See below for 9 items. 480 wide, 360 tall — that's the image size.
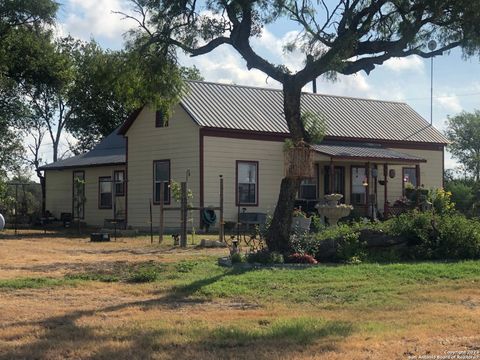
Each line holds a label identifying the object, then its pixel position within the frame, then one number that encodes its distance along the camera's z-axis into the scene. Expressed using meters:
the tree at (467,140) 65.88
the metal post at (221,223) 19.17
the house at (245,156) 25.91
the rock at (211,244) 18.39
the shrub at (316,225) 16.86
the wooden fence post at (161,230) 19.92
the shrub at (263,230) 14.76
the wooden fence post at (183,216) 18.48
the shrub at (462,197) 31.94
